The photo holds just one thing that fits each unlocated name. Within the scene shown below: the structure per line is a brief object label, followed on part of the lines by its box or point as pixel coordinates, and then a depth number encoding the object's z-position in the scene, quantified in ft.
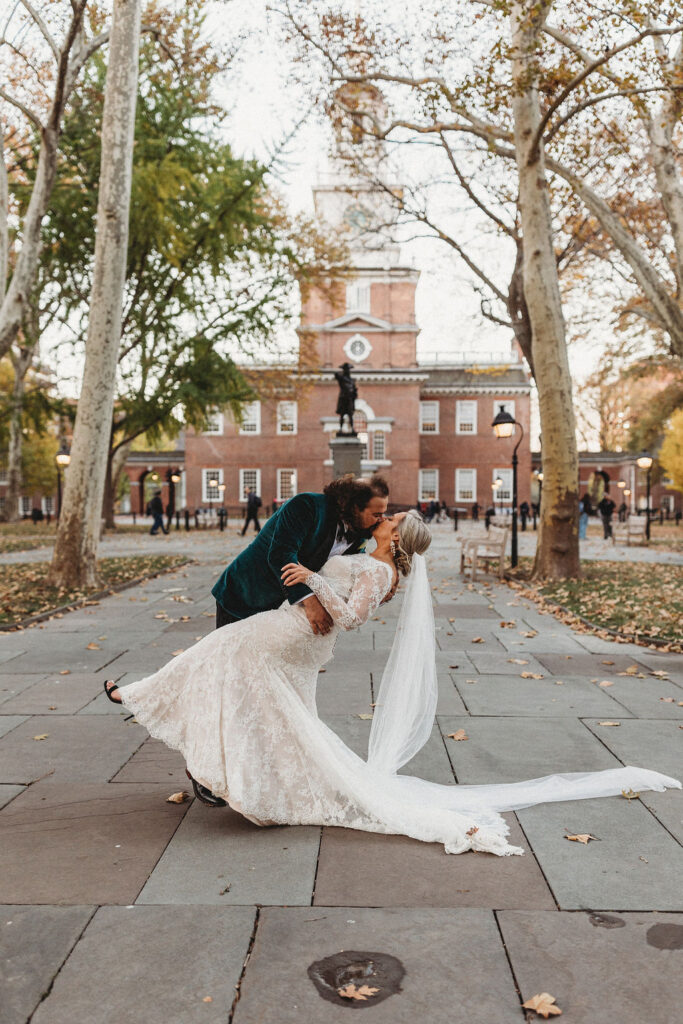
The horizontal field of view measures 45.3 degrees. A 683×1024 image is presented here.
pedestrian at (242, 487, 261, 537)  95.55
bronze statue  75.46
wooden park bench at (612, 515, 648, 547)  78.59
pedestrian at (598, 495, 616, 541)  87.86
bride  11.96
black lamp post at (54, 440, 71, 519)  85.25
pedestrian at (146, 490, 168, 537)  96.48
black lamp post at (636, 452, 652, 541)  81.35
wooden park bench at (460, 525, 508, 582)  48.83
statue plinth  75.25
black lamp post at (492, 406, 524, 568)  50.08
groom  11.91
